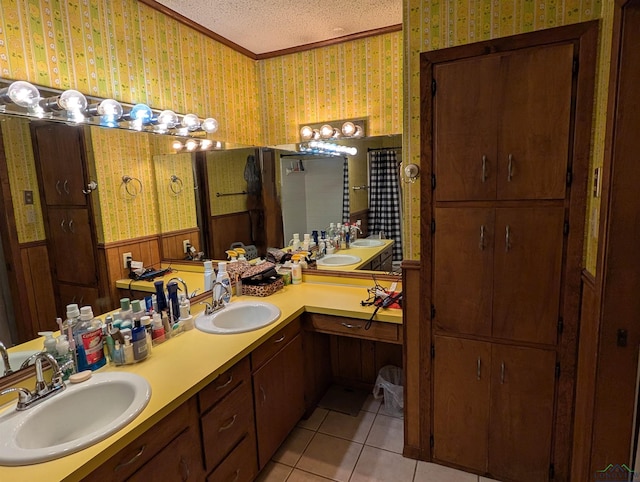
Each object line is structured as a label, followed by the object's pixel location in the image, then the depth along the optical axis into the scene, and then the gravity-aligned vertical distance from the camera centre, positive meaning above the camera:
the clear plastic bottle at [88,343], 1.48 -0.58
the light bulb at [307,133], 2.80 +0.45
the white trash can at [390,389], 2.45 -1.36
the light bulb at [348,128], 2.65 +0.44
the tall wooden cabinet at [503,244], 1.53 -0.27
